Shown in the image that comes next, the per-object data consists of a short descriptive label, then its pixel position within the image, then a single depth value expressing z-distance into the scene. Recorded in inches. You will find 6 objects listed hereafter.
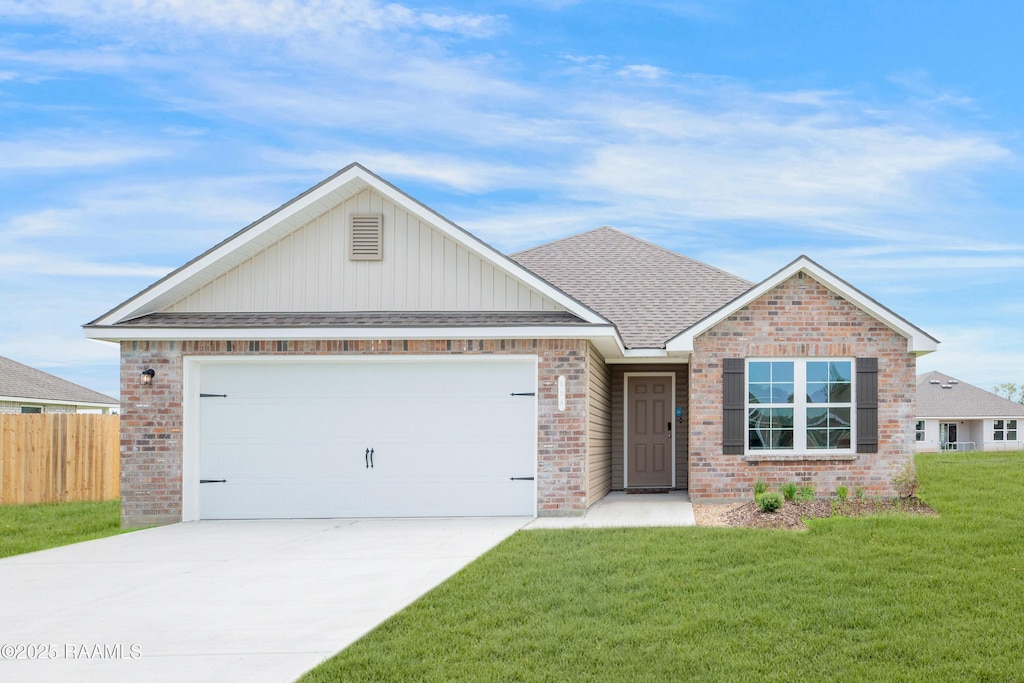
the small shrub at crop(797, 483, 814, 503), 540.1
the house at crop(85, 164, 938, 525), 516.7
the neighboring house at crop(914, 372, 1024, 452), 1847.9
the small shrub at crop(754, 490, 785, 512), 479.2
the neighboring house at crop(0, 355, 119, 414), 1073.3
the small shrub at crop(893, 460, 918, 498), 573.0
